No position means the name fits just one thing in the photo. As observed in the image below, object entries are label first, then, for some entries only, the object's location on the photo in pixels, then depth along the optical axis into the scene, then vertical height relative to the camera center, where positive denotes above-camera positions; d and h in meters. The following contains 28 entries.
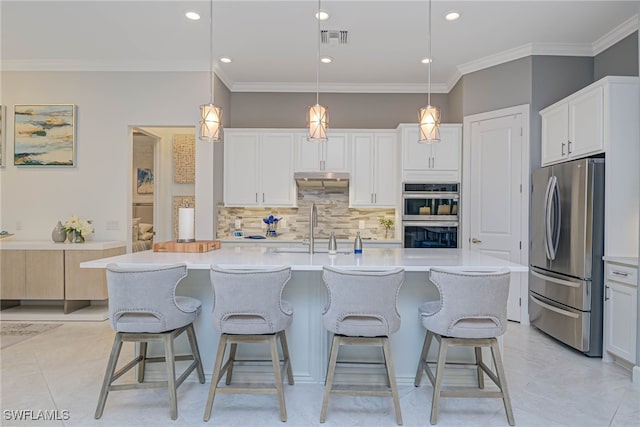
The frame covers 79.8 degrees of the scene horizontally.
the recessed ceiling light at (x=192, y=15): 3.50 +1.79
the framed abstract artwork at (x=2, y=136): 4.73 +0.85
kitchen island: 2.64 -0.74
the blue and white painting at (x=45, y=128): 4.71 +0.89
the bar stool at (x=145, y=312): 2.17 -0.61
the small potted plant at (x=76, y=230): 4.41 -0.28
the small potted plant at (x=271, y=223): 5.23 -0.21
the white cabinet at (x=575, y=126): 3.21 +0.80
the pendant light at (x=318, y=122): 2.79 +0.64
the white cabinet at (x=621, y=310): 2.86 -0.76
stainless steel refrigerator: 3.19 -0.36
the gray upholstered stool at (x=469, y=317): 2.11 -0.60
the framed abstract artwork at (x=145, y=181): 6.54 +0.44
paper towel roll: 2.89 -0.14
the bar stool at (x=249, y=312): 2.13 -0.59
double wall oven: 4.73 -0.10
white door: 4.27 +0.22
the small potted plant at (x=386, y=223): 5.35 -0.19
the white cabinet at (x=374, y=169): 5.14 +0.54
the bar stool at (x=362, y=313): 2.11 -0.58
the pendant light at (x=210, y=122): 2.81 +0.63
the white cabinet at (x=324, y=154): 5.14 +0.74
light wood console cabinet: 4.28 -0.78
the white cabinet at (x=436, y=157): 4.78 +0.67
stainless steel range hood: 5.06 +0.41
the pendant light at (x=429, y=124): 2.81 +0.63
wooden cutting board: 2.87 -0.30
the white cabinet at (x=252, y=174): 5.18 +0.46
